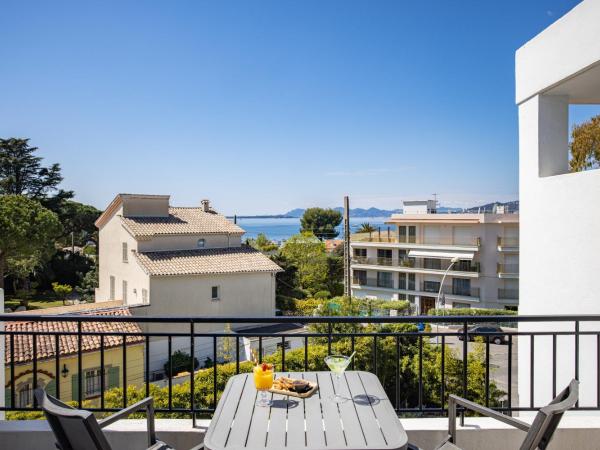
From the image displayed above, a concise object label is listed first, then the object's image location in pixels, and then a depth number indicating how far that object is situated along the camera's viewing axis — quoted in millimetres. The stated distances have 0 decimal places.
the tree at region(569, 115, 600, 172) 9773
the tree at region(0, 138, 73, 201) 33281
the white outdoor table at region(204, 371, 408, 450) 1681
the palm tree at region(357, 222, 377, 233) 44756
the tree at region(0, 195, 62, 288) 24203
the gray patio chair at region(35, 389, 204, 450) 1706
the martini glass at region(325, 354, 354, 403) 2234
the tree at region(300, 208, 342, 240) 64750
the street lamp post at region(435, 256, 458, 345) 29306
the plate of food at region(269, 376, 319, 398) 2145
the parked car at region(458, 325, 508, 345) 20059
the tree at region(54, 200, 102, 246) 35031
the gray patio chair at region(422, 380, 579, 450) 1711
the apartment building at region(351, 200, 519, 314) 29891
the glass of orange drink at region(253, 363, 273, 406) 2166
